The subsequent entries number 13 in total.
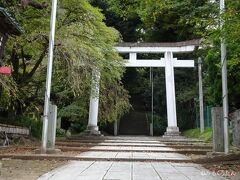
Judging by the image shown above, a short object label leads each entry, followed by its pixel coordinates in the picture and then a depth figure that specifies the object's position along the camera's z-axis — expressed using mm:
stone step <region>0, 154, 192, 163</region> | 7900
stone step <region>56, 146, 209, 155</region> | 9729
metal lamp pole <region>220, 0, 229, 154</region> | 7954
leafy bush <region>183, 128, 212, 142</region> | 16709
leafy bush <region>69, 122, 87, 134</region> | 22149
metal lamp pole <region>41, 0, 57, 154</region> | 8608
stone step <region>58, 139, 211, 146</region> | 14379
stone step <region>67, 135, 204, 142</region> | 15933
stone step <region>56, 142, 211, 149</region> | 11433
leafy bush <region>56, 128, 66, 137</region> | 18362
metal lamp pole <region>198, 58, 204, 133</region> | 19454
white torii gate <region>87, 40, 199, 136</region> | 20178
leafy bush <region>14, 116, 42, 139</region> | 13985
